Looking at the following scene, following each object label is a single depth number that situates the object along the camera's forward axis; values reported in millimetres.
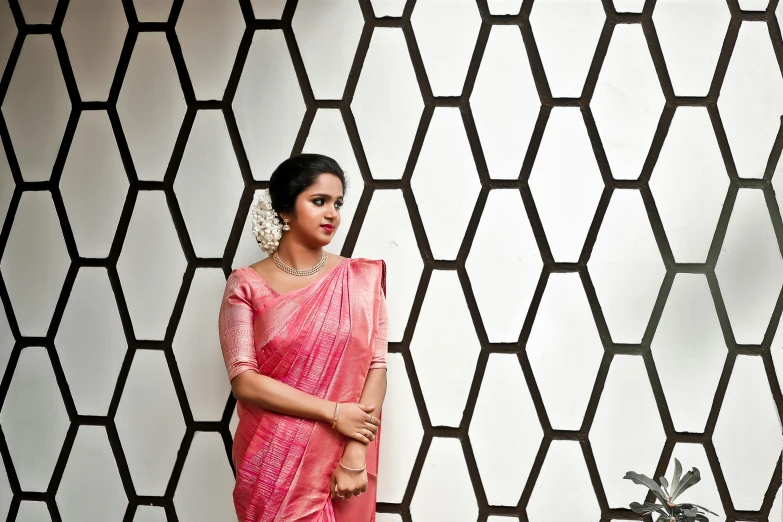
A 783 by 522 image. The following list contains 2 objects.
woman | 4577
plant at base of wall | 4611
